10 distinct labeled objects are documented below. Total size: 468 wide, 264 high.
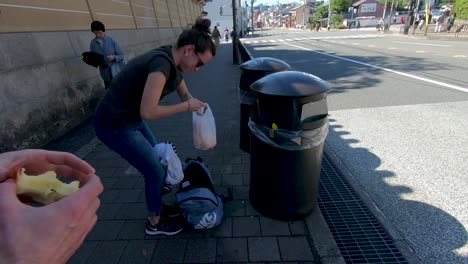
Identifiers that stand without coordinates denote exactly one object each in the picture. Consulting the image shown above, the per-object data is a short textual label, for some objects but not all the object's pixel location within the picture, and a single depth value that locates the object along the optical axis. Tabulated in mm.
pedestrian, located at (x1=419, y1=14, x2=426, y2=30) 34369
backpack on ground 2520
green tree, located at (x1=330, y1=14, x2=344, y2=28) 59969
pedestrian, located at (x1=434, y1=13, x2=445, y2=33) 27781
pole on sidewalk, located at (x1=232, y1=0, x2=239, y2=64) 12867
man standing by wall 5376
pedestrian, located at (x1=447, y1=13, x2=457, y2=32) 27166
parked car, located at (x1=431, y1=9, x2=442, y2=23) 50244
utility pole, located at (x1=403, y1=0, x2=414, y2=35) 27609
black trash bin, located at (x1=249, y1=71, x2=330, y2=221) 2246
